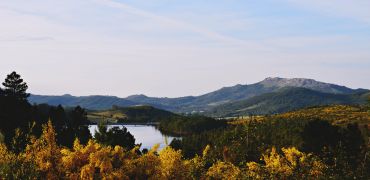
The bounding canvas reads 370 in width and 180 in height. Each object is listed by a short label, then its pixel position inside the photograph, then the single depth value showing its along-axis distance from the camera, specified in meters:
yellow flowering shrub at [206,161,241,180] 25.87
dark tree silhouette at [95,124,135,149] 82.29
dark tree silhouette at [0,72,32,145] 83.88
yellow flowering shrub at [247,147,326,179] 25.95
